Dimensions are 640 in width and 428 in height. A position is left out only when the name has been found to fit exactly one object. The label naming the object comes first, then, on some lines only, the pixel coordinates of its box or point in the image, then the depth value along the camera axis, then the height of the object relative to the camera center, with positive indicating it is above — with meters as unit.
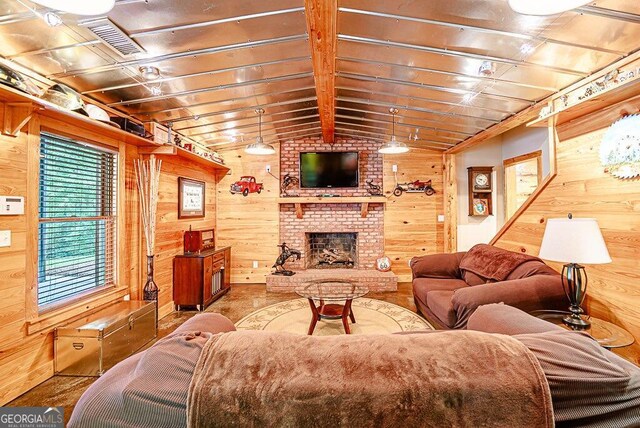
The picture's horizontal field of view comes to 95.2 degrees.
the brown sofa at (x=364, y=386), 0.74 -0.45
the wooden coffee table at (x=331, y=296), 2.94 -0.88
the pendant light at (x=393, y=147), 3.77 +0.90
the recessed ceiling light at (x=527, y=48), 2.10 +1.22
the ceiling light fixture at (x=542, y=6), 1.20 +0.88
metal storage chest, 2.33 -1.04
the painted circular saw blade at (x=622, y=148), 2.10 +0.51
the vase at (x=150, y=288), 3.22 -0.80
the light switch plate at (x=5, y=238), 1.97 -0.14
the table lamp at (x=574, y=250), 1.83 -0.23
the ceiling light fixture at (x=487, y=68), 2.40 +1.24
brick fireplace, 5.43 +0.01
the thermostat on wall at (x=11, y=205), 1.97 +0.09
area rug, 3.25 -1.24
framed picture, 4.19 +0.29
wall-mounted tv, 5.34 +0.86
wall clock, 5.14 +0.49
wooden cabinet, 3.92 -0.86
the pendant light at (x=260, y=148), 3.75 +0.89
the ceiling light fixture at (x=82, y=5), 1.20 +0.89
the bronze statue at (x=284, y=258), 5.00 -0.72
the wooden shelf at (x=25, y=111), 1.91 +0.79
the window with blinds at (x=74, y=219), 2.35 -0.01
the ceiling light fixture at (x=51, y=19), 1.66 +1.15
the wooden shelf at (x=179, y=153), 3.40 +0.84
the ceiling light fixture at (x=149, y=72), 2.37 +1.20
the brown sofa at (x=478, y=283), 2.30 -0.63
